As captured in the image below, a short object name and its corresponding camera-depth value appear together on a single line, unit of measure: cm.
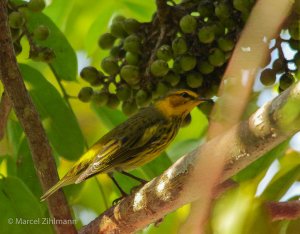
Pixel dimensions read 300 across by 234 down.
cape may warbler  625
